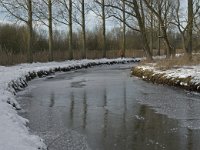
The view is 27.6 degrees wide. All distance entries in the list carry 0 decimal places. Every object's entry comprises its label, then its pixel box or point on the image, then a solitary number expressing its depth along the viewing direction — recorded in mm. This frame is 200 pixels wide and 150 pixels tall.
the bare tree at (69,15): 41625
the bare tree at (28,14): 34188
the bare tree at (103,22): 48000
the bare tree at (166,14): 30294
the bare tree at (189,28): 26133
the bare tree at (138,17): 30734
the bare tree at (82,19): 44594
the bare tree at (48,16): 37719
